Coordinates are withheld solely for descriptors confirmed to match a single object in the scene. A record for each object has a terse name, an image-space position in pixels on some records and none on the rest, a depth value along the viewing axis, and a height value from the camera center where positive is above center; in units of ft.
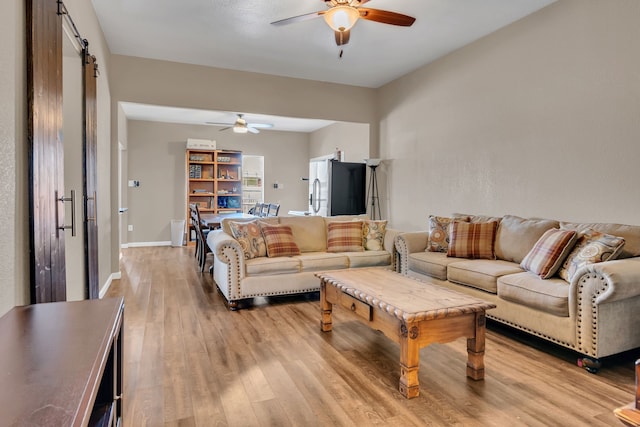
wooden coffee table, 6.92 -2.34
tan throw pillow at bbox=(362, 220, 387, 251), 14.70 -1.42
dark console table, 2.62 -1.45
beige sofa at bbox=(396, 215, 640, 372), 7.74 -2.19
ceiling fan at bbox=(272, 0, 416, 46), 9.63 +5.00
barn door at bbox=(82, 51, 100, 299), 10.30 +0.63
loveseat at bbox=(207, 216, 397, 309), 12.17 -1.92
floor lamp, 20.95 +0.40
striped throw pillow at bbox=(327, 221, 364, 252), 14.42 -1.48
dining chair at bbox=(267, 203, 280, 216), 21.75 -0.69
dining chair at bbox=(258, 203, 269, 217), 22.74 -0.73
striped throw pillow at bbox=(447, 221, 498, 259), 12.22 -1.35
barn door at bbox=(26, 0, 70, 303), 6.06 +0.81
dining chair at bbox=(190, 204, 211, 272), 18.12 -2.11
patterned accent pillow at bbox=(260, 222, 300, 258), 13.20 -1.52
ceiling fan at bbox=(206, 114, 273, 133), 22.16 +4.43
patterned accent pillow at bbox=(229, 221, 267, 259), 12.91 -1.41
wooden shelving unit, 27.17 +1.30
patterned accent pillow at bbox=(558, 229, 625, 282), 8.57 -1.17
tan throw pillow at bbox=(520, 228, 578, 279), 9.38 -1.32
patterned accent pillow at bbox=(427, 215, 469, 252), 13.65 -1.27
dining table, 17.95 -1.16
